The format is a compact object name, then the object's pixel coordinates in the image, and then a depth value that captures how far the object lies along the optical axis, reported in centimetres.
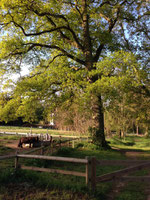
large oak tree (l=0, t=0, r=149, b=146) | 1433
